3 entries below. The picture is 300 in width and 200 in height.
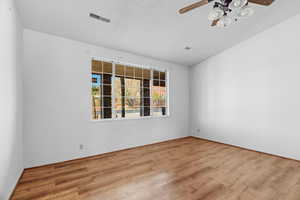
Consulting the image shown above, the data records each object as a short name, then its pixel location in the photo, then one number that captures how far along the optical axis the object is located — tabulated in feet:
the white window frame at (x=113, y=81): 11.40
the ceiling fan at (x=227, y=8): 5.69
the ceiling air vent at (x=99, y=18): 8.16
